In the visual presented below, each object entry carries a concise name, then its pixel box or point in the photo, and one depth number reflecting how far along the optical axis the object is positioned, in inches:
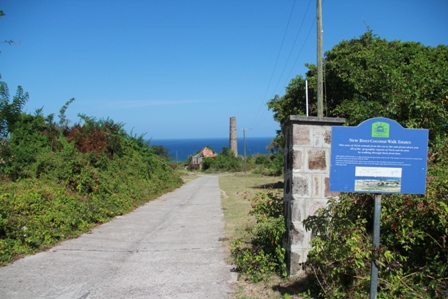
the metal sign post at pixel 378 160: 138.3
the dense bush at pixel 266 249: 201.2
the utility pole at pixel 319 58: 545.3
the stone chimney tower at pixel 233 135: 2899.1
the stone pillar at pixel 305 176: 191.0
